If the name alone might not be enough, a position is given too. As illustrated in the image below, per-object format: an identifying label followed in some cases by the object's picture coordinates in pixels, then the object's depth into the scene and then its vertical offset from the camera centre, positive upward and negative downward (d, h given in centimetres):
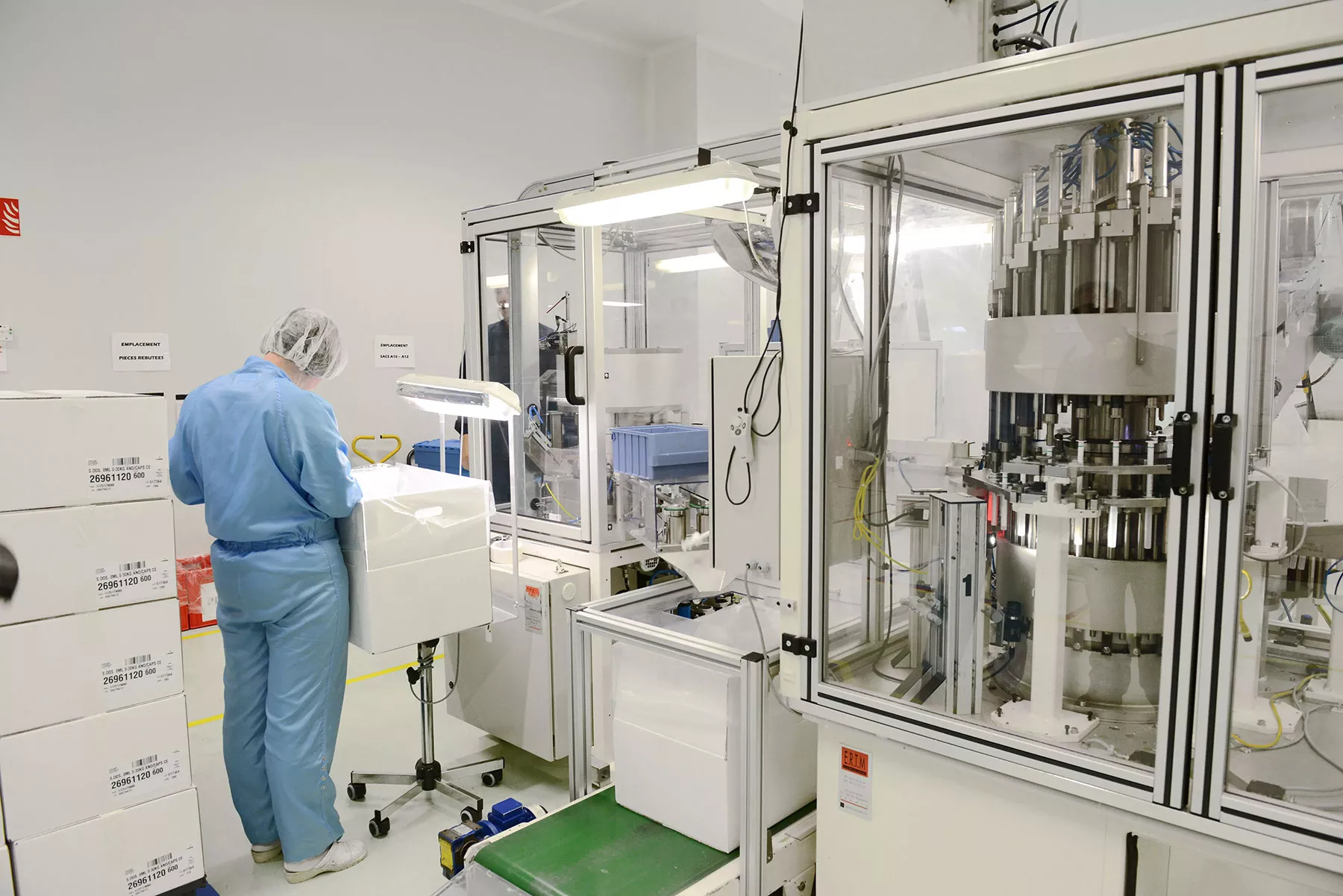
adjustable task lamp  246 -3
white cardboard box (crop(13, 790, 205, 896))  184 -105
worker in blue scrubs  234 -56
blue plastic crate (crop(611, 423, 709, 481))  256 -20
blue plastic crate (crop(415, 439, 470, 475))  411 -33
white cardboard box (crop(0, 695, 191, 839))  181 -84
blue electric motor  212 -114
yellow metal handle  427 -31
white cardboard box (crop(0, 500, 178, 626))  180 -37
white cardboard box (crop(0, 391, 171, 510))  179 -13
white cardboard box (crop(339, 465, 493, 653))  241 -51
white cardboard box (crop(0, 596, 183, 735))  179 -60
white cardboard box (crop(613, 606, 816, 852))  183 -81
